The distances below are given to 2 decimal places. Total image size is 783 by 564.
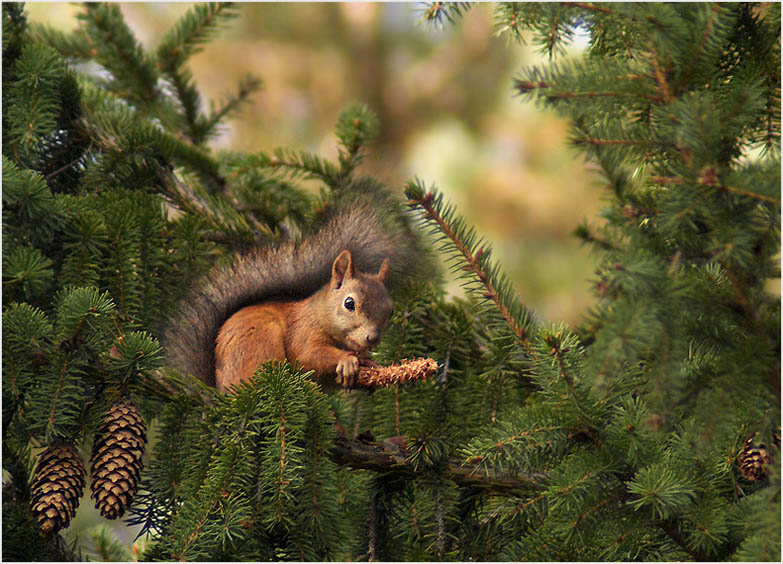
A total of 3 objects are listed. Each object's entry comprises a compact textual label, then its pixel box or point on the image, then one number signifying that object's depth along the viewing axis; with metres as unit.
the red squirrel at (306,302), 7.90
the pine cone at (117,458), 7.79
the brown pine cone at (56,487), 7.79
